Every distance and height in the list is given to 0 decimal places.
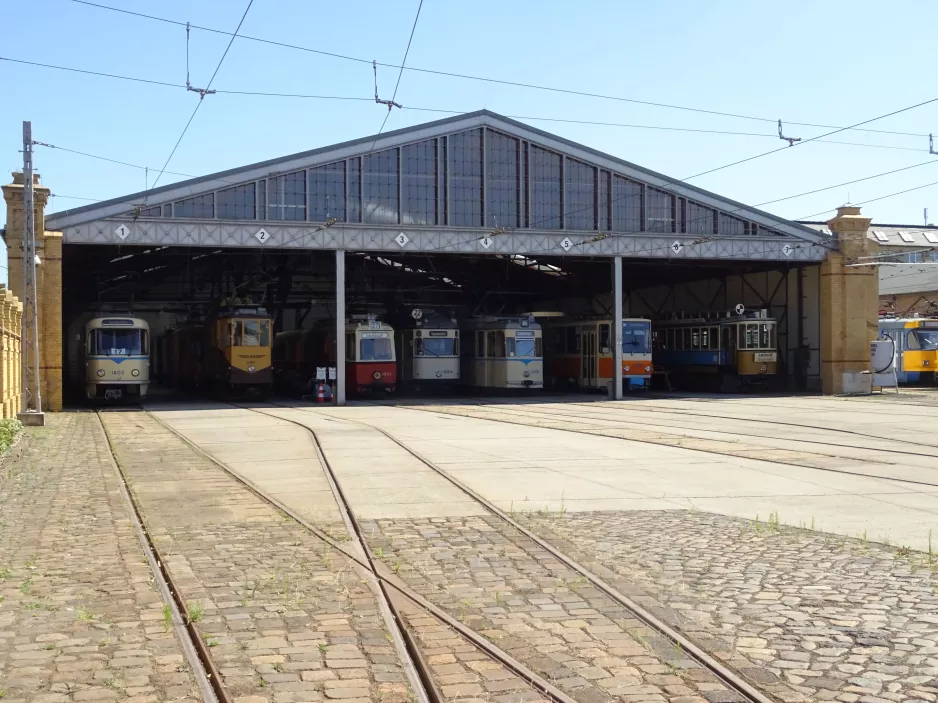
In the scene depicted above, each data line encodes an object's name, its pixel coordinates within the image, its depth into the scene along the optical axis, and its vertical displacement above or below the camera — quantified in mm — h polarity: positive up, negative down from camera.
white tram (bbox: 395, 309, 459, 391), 40500 -296
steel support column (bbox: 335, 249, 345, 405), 34781 +579
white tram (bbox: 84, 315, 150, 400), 33688 -424
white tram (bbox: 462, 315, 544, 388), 39625 -368
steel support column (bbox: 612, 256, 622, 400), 38031 +543
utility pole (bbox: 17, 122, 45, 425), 23109 +1420
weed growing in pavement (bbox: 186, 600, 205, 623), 6414 -1721
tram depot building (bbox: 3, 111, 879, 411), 32312 +3933
